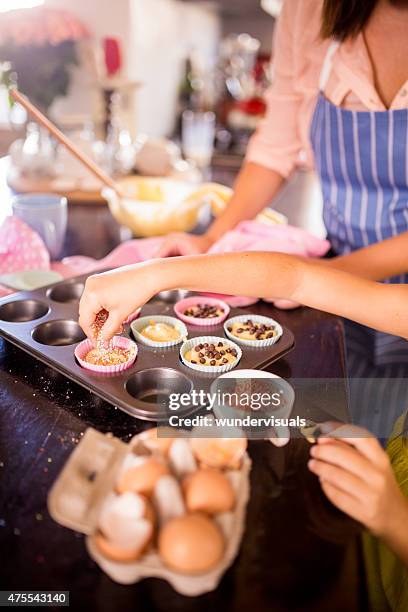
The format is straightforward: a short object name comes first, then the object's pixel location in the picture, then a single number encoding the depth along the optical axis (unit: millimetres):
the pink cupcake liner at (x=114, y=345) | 1043
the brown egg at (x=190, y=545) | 609
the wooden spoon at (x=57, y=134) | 1589
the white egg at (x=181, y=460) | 713
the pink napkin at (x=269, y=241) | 1540
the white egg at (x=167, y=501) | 657
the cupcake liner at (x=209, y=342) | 1070
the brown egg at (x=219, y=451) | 728
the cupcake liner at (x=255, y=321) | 1178
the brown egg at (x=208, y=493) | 658
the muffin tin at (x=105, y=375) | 1001
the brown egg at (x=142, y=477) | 668
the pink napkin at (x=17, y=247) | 1525
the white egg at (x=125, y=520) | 623
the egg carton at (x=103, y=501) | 627
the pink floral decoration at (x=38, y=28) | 2785
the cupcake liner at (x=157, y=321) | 1164
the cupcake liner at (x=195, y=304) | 1271
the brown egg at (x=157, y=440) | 744
